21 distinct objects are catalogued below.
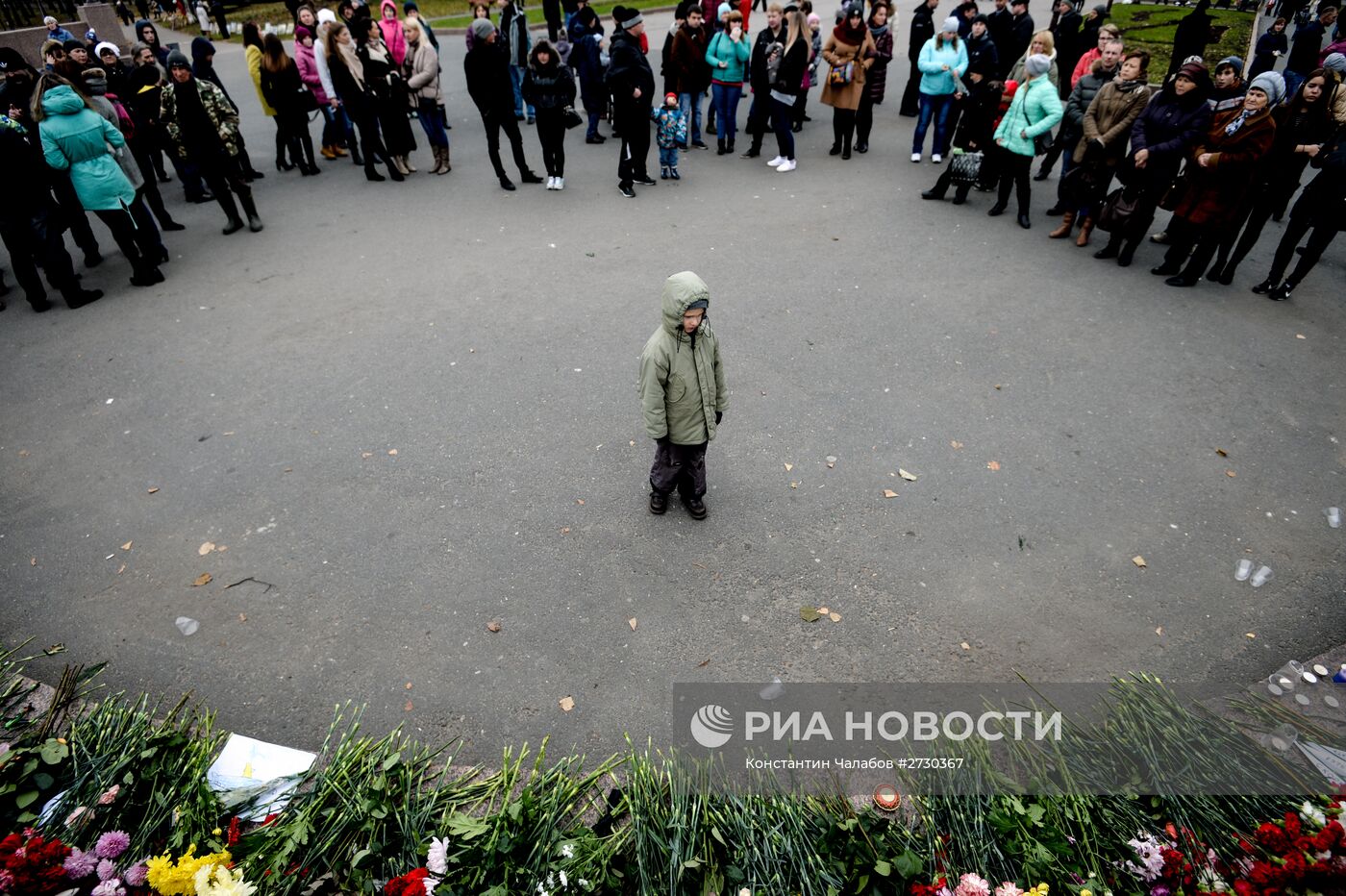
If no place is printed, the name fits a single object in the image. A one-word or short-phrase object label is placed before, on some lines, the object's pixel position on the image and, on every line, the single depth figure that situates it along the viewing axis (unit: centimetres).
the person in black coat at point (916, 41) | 1199
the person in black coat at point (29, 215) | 656
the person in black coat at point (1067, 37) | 1172
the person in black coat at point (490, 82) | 879
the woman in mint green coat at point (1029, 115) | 781
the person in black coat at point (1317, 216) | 641
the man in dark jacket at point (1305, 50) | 990
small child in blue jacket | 970
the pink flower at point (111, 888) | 265
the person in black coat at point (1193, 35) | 1032
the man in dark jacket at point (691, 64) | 1040
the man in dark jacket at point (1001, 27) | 1155
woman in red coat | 624
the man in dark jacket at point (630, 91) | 904
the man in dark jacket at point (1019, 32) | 1125
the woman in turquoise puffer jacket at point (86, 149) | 665
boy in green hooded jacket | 396
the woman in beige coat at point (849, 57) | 976
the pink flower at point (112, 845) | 278
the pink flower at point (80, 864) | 267
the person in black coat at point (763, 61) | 991
